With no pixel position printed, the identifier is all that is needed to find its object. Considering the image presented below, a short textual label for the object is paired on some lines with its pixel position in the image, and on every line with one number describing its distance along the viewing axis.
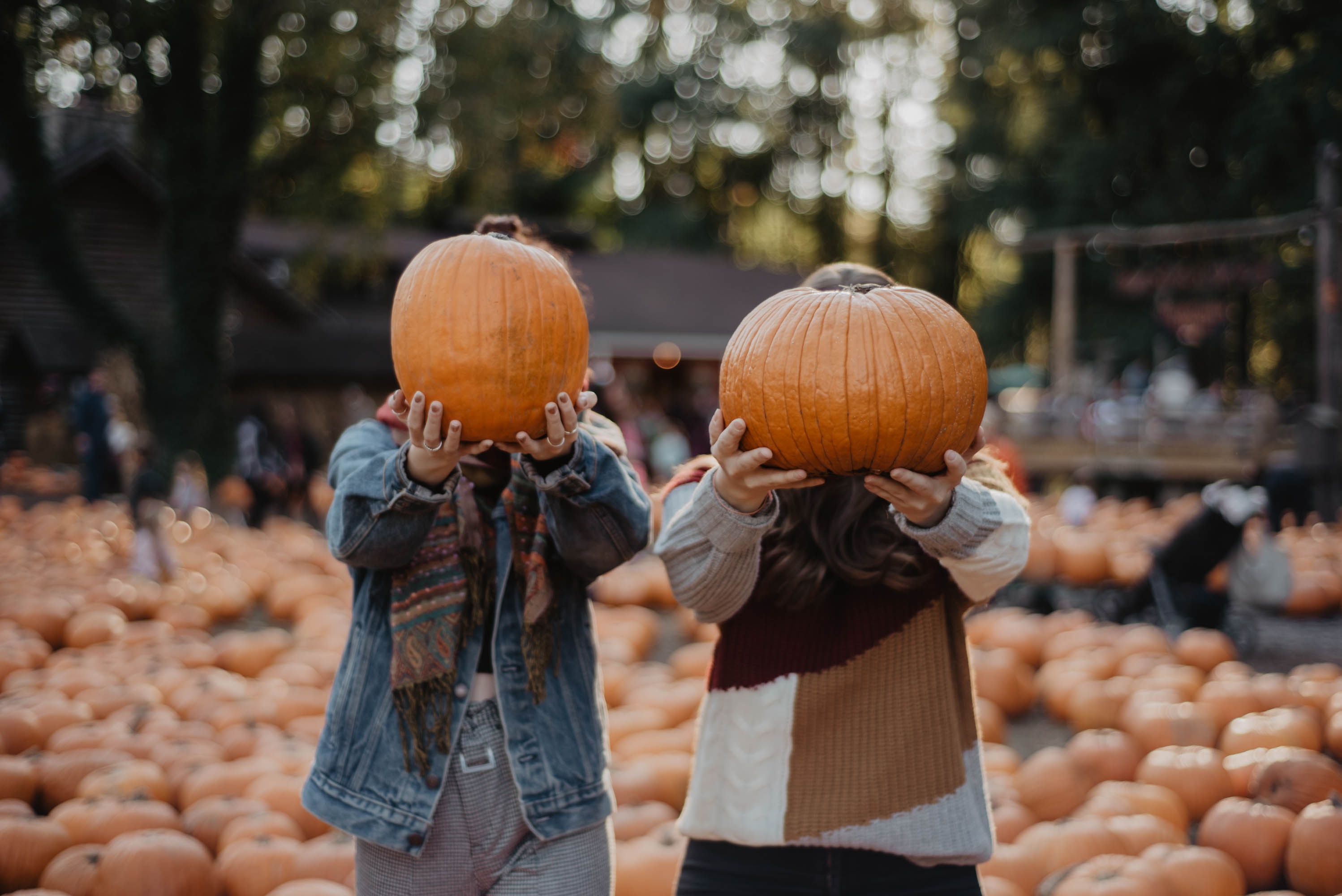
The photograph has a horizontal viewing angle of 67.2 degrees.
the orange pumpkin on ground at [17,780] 3.71
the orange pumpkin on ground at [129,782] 3.68
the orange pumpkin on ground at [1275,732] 4.13
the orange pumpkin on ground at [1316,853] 3.21
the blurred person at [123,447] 13.96
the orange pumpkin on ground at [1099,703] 4.85
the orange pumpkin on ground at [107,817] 3.43
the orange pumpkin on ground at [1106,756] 4.09
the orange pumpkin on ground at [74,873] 3.09
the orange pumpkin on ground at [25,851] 3.27
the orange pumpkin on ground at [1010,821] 3.54
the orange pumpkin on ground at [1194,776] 3.86
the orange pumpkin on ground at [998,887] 3.04
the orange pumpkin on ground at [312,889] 2.96
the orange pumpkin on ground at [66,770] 3.83
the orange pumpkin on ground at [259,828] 3.39
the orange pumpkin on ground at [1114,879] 2.96
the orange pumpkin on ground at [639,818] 3.53
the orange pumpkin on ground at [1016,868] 3.23
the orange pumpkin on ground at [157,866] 3.06
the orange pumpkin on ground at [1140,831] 3.41
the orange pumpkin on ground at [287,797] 3.64
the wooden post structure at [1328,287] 11.71
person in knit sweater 1.90
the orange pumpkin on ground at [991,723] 4.77
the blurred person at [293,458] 13.95
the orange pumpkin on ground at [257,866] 3.18
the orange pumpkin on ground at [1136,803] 3.64
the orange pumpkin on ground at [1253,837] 3.39
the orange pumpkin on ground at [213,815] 3.51
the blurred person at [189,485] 12.48
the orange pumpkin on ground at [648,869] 3.15
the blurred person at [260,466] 12.81
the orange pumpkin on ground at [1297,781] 3.61
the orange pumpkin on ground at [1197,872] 3.11
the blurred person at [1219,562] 6.39
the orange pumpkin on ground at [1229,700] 4.55
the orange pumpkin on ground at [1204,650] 5.62
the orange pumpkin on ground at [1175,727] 4.36
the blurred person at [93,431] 13.02
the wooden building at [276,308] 19.95
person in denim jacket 1.87
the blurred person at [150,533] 7.68
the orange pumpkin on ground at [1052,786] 3.87
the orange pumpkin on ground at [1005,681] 5.23
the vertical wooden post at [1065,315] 16.30
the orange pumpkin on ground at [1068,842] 3.32
